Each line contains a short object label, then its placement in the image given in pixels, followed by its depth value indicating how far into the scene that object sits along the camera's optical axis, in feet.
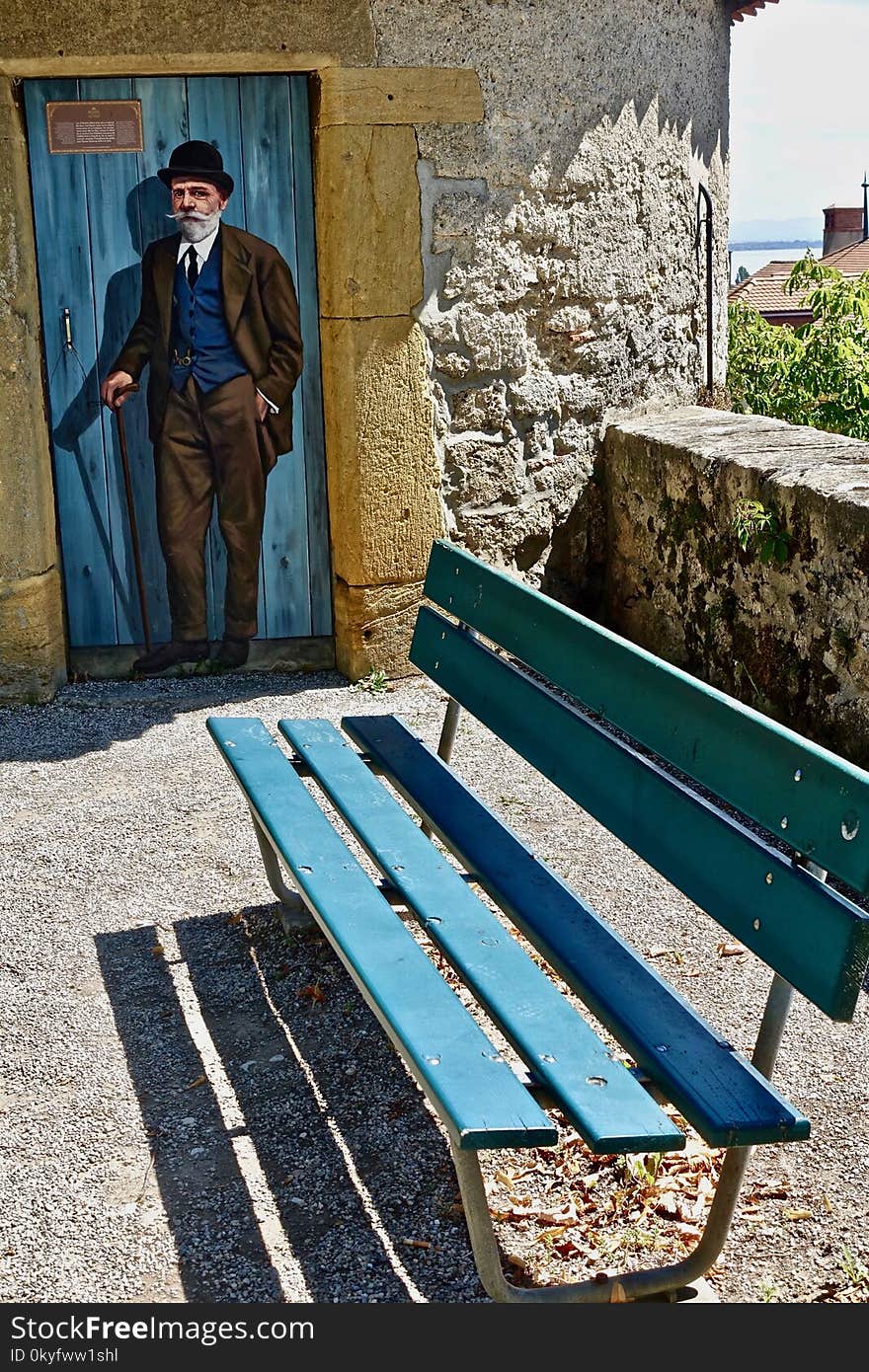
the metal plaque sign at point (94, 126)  16.94
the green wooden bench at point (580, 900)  6.76
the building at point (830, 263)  79.93
